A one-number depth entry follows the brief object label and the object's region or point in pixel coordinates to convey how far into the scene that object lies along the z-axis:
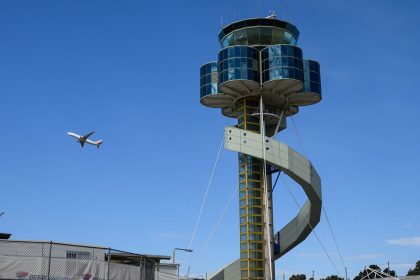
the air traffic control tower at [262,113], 61.44
